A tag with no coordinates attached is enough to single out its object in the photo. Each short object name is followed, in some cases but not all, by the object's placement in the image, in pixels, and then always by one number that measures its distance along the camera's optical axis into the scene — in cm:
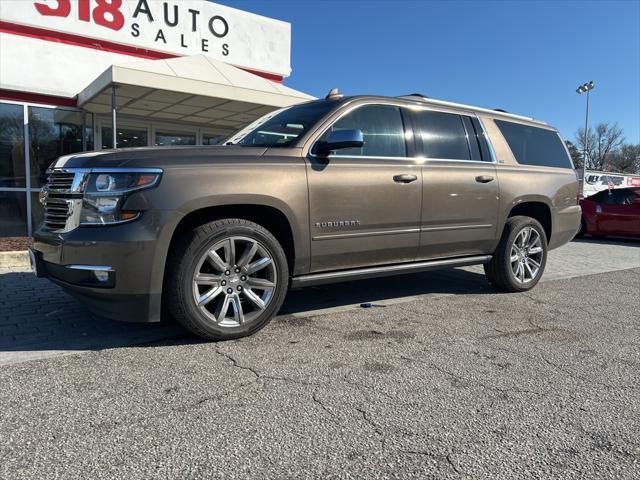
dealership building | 969
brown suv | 335
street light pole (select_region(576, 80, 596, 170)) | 4125
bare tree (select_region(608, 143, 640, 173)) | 7481
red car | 1206
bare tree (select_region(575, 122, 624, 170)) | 7569
